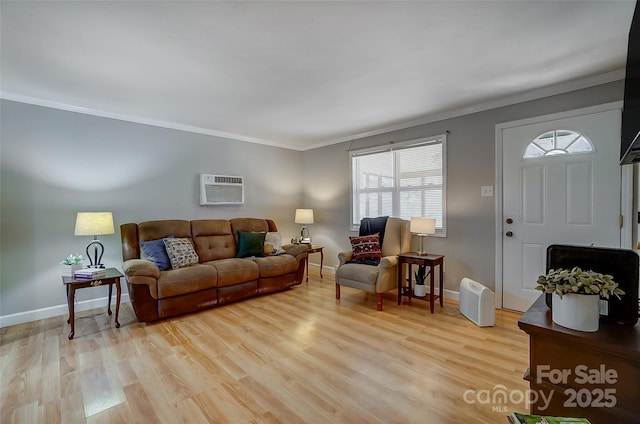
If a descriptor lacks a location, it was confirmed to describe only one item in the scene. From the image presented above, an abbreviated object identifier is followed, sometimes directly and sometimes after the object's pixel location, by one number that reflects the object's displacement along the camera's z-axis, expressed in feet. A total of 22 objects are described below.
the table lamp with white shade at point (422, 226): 10.97
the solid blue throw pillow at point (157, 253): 10.73
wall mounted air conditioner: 13.99
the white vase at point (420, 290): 11.45
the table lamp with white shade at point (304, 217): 16.21
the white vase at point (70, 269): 9.30
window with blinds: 12.41
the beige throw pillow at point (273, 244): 13.75
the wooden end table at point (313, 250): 14.42
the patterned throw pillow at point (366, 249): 12.22
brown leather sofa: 9.66
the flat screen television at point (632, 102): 4.04
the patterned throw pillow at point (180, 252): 10.98
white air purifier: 9.23
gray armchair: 10.82
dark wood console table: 3.22
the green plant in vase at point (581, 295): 3.47
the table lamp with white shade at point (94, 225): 9.43
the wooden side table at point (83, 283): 8.64
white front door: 8.58
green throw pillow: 13.35
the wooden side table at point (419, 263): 10.46
